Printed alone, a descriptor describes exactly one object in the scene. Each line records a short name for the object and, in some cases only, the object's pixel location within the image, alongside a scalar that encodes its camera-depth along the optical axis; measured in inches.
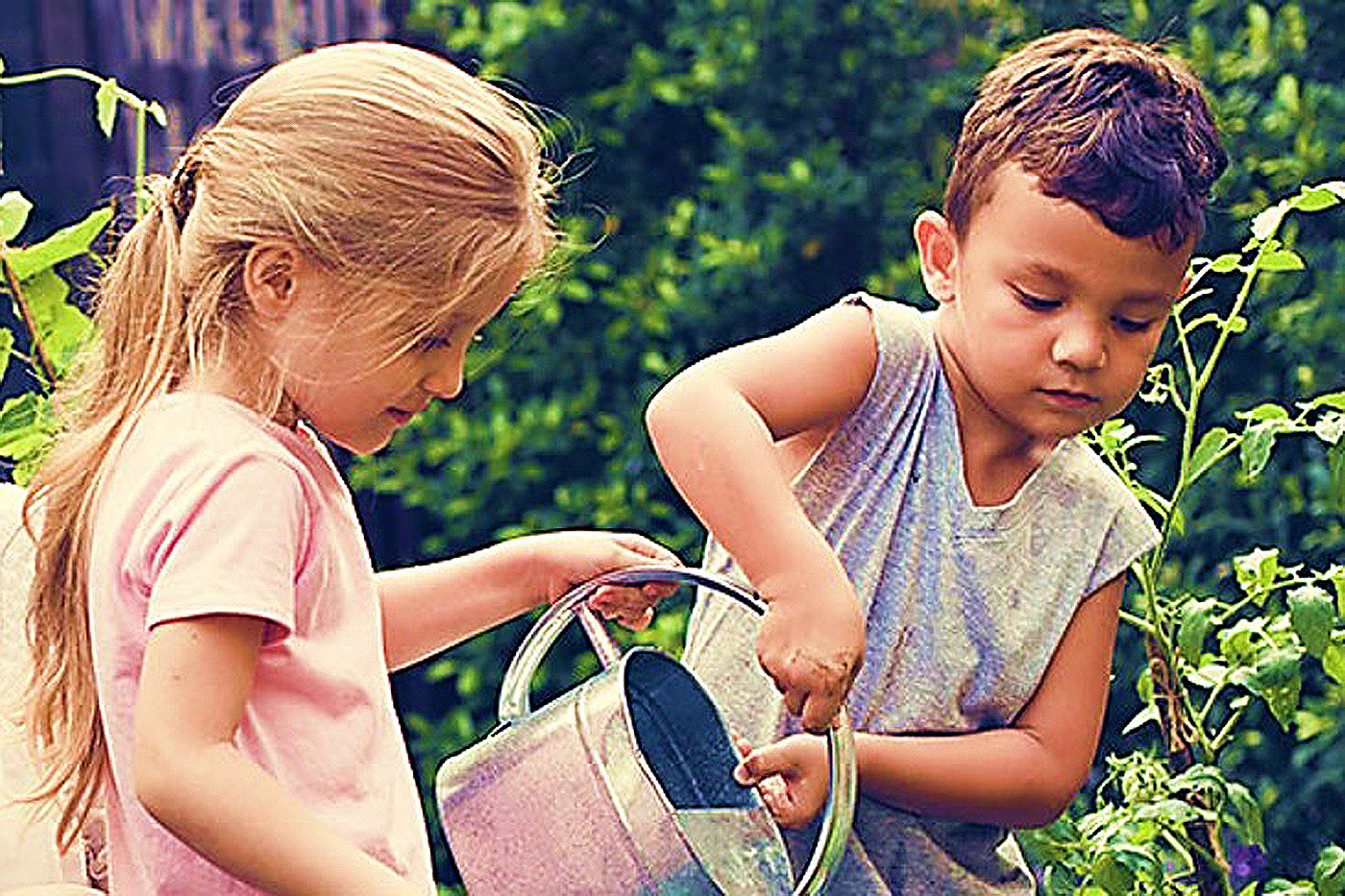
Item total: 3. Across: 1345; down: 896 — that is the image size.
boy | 103.7
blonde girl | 92.8
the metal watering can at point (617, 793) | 97.2
